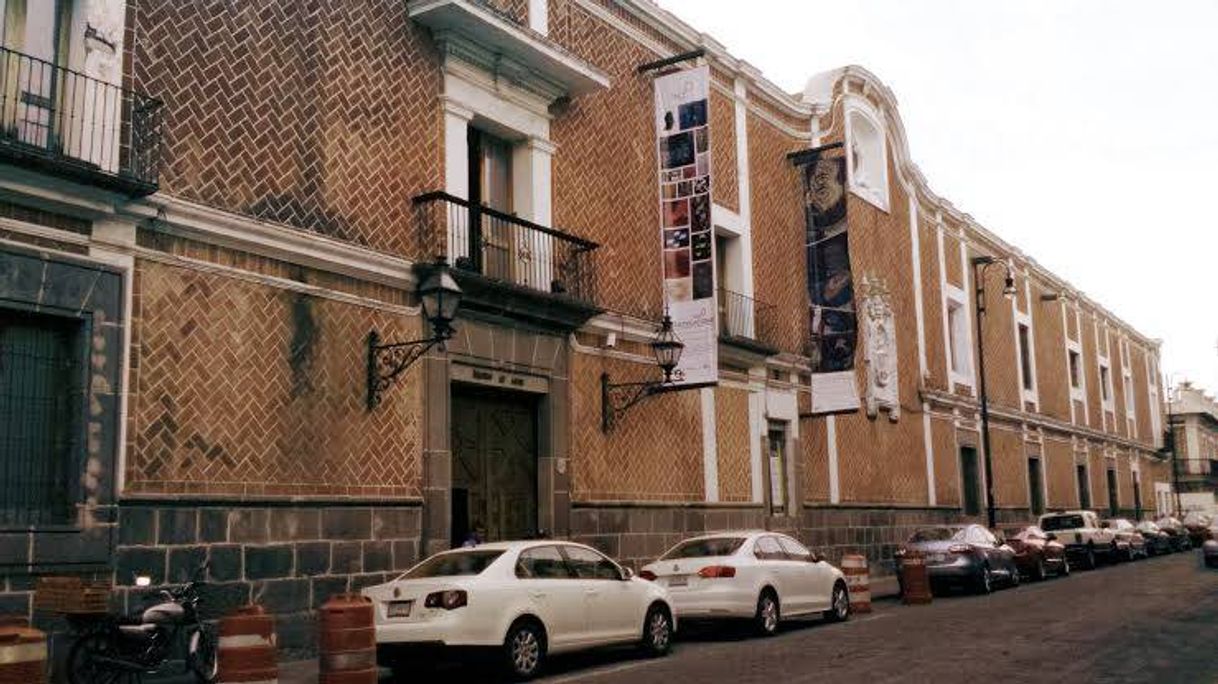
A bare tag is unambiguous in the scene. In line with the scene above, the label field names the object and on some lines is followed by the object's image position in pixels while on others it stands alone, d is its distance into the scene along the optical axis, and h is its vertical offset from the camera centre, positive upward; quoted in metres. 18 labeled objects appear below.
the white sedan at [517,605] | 11.05 -0.79
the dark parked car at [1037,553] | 26.27 -0.87
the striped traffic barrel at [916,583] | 20.28 -1.13
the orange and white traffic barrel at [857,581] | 19.05 -1.03
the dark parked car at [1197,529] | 46.03 -0.69
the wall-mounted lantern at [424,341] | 13.89 +2.37
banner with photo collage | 19.50 +5.02
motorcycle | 10.21 -0.98
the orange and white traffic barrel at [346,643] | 9.48 -0.93
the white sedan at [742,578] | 15.11 -0.75
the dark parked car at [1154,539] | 39.31 -0.89
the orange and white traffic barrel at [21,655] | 6.96 -0.71
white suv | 30.92 -0.54
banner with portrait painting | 25.27 +5.22
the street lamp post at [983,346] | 34.00 +5.30
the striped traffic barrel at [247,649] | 8.09 -0.82
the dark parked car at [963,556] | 21.95 -0.76
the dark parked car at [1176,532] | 42.38 -0.73
